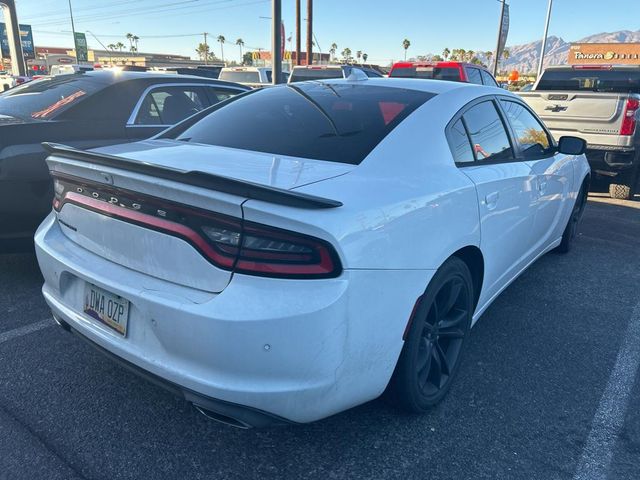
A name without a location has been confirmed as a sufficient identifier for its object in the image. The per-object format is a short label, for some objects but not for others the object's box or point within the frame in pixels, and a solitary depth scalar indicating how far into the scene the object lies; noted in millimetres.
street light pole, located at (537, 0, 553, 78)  27617
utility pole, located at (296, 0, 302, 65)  26697
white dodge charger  1807
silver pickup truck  7105
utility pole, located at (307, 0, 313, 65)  24797
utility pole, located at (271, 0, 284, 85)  11672
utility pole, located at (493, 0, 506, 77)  28253
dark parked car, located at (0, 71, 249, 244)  3637
